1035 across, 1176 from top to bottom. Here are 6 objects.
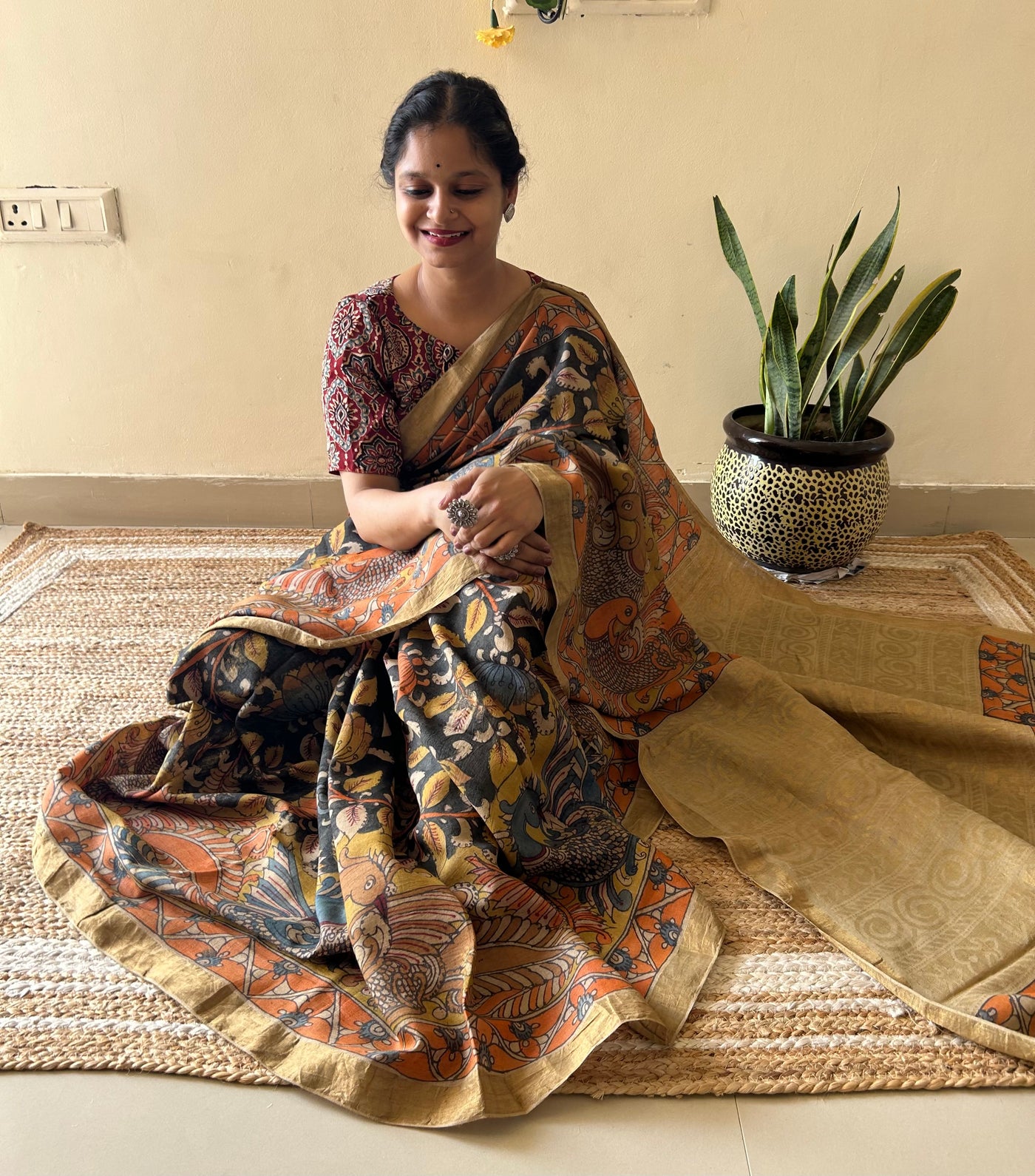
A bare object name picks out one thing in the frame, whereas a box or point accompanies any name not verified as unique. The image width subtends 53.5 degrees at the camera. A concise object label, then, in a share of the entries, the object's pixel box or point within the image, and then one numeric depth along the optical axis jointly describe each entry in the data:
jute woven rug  1.02
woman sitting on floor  1.08
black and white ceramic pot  2.04
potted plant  1.99
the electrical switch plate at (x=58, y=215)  2.21
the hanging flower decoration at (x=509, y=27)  1.95
